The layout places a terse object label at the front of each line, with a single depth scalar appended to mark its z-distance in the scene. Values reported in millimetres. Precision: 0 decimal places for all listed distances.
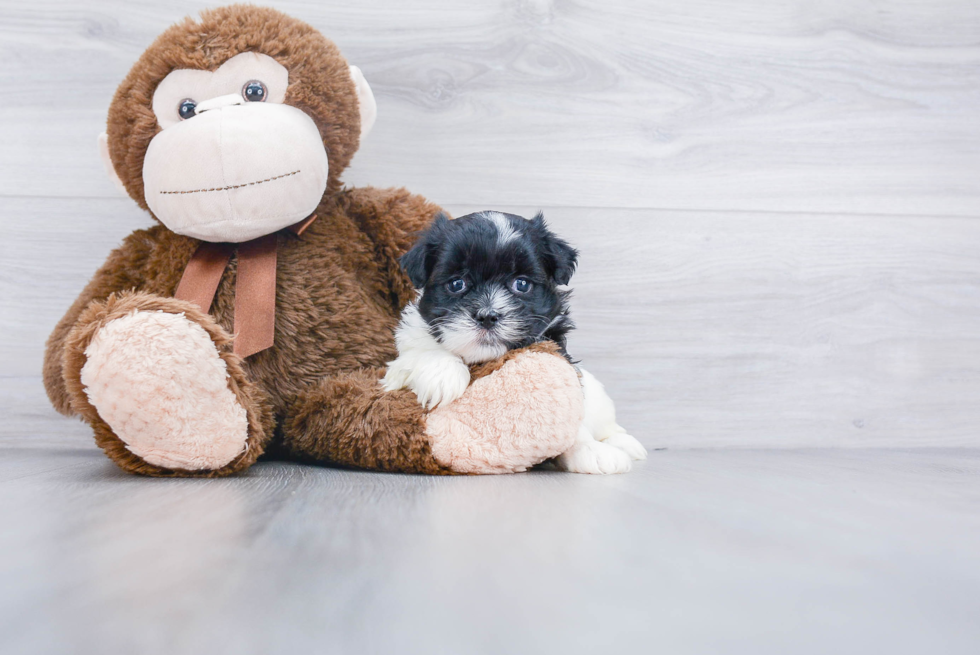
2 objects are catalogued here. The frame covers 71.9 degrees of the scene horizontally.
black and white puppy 953
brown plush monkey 878
